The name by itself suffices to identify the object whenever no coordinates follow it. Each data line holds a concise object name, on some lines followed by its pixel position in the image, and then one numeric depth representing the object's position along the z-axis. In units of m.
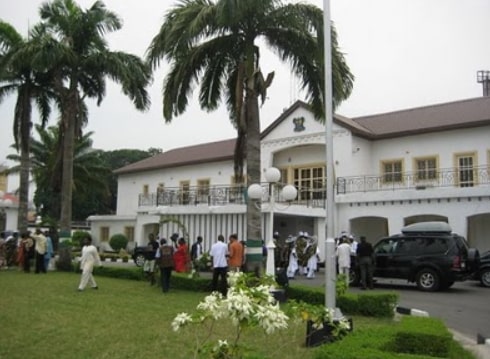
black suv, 16.31
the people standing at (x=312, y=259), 20.94
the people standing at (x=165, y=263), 15.34
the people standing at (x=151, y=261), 17.31
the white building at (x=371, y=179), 23.75
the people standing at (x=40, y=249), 20.52
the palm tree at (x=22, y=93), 22.00
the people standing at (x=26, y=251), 20.98
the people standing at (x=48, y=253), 21.11
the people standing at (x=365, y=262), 16.81
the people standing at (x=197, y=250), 20.94
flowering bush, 4.53
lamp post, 13.75
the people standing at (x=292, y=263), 20.84
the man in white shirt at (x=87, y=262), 15.20
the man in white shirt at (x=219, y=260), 15.02
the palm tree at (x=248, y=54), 15.01
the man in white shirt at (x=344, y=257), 17.06
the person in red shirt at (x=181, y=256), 17.30
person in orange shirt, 15.13
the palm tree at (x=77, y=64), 21.33
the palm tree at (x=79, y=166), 38.00
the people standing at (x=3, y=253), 22.30
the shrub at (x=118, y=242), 38.19
